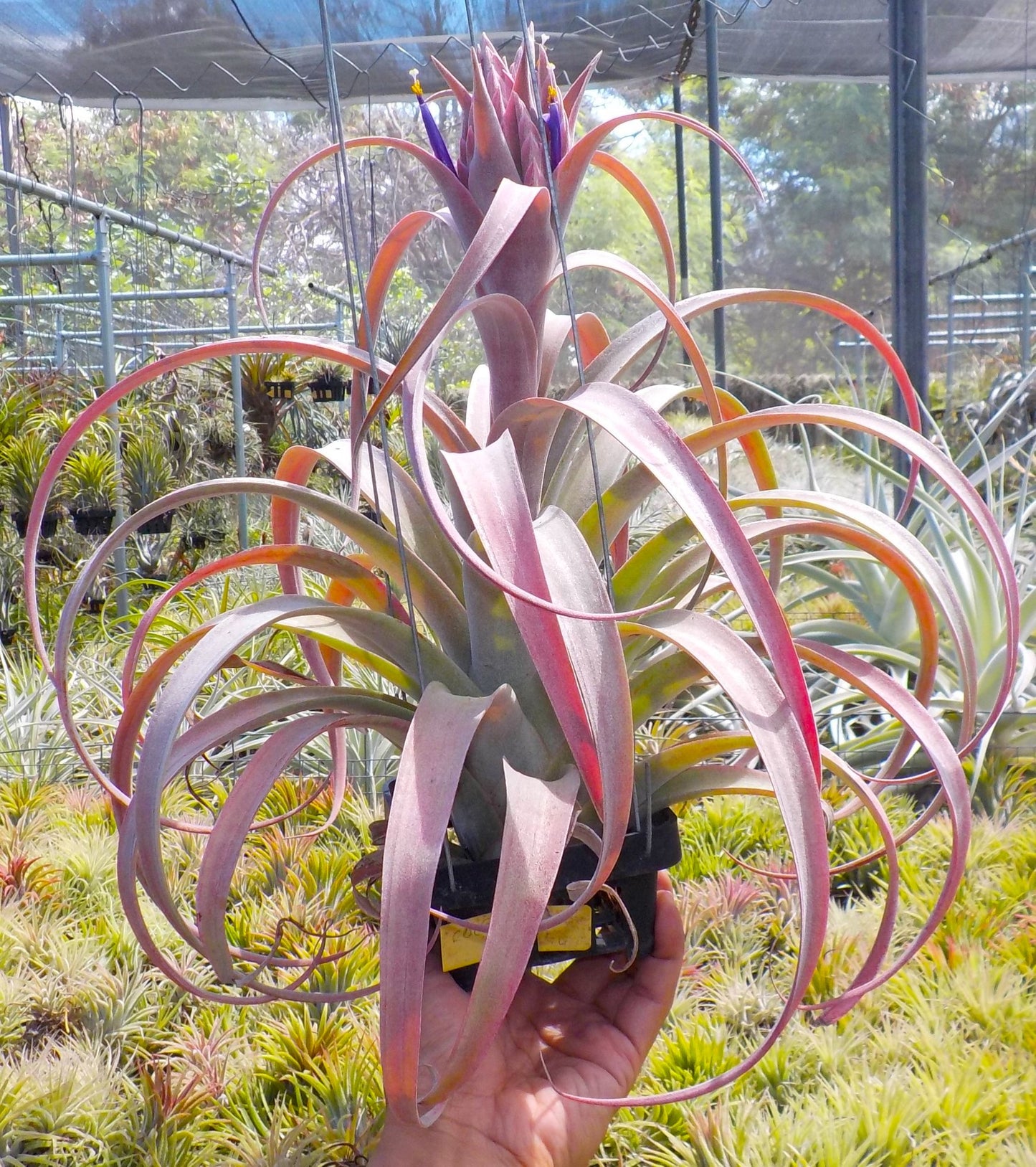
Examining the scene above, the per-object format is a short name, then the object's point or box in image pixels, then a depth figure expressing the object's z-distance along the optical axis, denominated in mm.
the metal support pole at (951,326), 4000
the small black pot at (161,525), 2893
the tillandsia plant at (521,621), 385
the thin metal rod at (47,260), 2451
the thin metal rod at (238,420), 3361
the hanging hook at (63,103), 2725
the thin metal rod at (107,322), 2668
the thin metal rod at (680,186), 3807
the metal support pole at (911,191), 2080
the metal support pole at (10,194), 3760
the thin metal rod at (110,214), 2287
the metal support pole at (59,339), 4777
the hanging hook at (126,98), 2775
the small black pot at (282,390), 4211
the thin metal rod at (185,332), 3672
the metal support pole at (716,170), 2902
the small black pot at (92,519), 2793
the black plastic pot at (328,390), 3934
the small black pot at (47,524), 2910
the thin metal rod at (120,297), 2992
